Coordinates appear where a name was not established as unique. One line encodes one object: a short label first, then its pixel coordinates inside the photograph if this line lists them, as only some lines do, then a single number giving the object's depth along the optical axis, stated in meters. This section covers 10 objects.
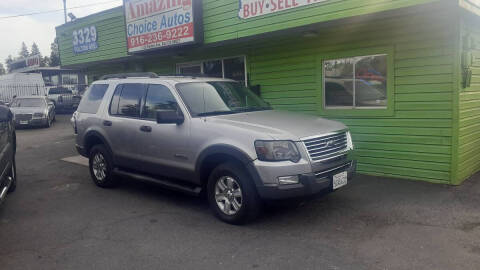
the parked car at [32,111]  17.12
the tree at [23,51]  112.44
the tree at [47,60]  66.71
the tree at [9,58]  117.54
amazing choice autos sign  8.83
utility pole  34.97
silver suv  4.61
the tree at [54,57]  64.32
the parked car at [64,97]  24.75
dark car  5.19
